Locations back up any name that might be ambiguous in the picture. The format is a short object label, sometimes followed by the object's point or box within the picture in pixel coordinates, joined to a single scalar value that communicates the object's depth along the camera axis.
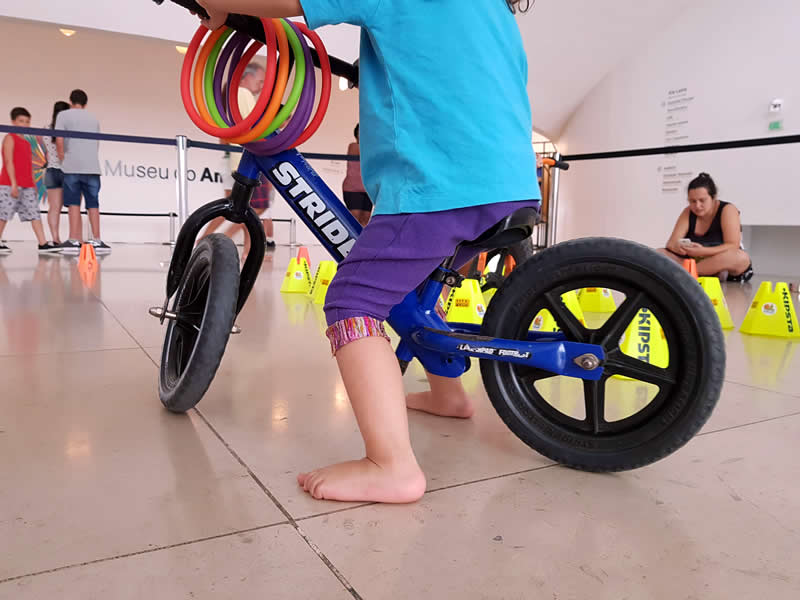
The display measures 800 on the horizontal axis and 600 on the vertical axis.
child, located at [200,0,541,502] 1.02
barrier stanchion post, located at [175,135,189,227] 4.83
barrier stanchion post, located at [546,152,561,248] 5.05
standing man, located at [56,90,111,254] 5.73
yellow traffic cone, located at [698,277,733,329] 2.88
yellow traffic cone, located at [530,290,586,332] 2.38
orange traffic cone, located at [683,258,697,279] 3.75
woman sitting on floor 4.64
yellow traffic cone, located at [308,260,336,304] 3.27
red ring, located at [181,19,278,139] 1.21
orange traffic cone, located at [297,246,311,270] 3.74
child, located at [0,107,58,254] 5.73
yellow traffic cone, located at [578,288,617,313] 3.09
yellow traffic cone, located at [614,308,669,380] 1.76
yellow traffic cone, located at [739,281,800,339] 2.67
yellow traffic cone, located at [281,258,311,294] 3.63
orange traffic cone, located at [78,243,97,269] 4.62
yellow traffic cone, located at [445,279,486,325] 2.50
